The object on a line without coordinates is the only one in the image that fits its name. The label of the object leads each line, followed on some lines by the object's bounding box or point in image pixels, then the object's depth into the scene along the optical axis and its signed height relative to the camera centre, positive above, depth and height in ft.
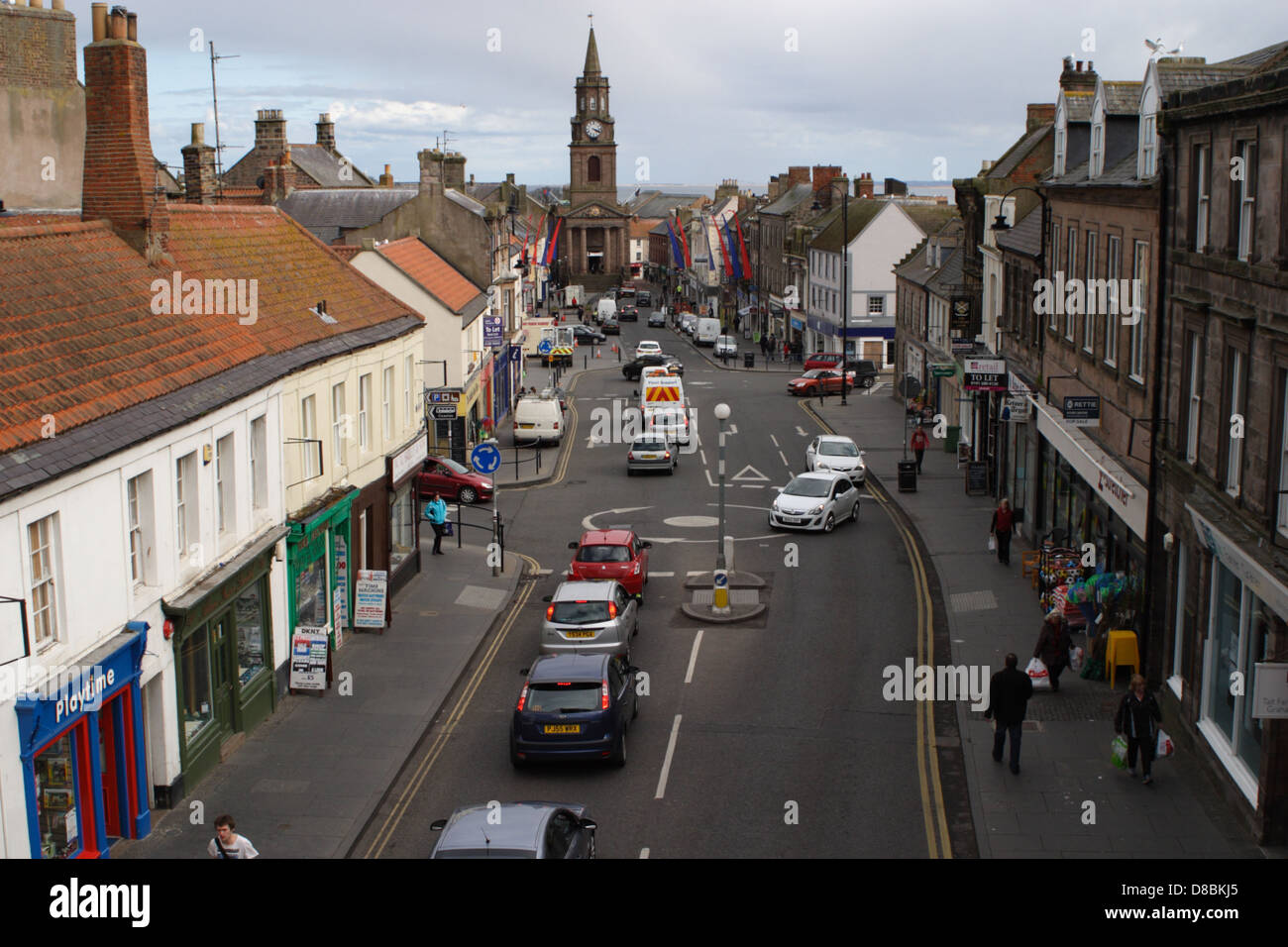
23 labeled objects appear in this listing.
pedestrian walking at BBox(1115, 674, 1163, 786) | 55.31 -17.67
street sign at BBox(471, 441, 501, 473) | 98.27 -11.83
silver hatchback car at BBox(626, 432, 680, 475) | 140.36 -16.48
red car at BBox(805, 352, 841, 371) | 233.35 -10.91
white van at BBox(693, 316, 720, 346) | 312.50 -7.37
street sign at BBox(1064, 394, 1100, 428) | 78.12 -6.54
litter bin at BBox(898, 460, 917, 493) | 127.95 -17.08
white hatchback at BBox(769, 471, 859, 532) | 111.96 -17.48
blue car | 59.16 -18.80
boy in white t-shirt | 42.98 -17.86
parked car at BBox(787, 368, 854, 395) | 213.25 -13.75
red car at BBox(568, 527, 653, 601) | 88.69 -17.69
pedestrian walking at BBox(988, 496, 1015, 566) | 97.09 -16.90
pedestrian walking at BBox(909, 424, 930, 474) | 135.54 -14.83
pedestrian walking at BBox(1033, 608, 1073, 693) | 68.74 -18.27
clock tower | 538.47 +43.57
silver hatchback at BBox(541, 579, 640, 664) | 74.59 -18.46
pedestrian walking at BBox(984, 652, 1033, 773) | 57.82 -17.60
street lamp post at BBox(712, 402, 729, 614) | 86.69 -19.18
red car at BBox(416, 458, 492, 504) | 126.72 -17.71
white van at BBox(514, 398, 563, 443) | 159.63 -14.64
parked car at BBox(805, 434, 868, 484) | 132.87 -16.02
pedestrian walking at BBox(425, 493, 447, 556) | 104.94 -17.10
